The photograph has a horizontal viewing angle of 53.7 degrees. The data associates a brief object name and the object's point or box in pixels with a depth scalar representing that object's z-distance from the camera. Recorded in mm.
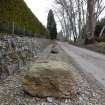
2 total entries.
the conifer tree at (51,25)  31720
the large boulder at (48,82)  2183
